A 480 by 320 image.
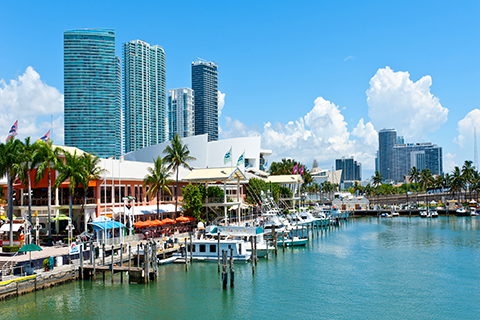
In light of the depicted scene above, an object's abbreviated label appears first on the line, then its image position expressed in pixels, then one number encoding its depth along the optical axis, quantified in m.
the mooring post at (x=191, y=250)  48.34
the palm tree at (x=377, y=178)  169.50
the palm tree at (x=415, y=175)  154.88
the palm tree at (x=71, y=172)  48.28
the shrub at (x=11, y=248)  41.19
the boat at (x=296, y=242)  61.64
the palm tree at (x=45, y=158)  46.50
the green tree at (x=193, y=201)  64.50
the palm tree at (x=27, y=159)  45.31
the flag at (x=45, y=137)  50.38
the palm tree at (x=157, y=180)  60.66
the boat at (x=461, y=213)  119.32
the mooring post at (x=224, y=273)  35.99
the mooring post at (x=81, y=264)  38.97
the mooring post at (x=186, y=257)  44.71
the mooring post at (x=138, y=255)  43.53
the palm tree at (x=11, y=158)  43.75
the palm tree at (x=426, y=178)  155.50
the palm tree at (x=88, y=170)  50.13
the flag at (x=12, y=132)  47.94
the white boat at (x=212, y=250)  48.75
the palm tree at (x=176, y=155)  65.81
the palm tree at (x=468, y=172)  139.12
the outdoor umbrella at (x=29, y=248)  34.91
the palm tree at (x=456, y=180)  138.75
